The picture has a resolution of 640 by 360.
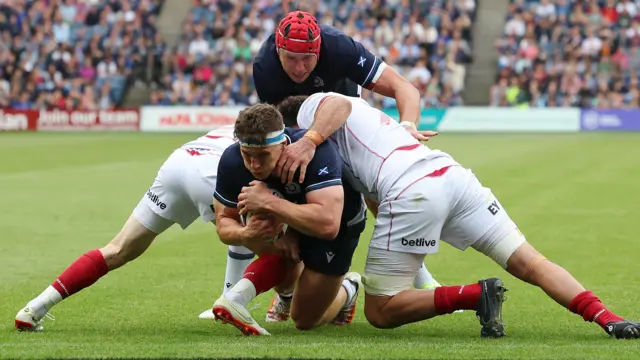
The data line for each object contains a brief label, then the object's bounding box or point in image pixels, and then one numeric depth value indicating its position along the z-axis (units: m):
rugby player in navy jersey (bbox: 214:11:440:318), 15.88
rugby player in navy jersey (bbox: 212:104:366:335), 12.81
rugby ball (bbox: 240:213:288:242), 13.26
